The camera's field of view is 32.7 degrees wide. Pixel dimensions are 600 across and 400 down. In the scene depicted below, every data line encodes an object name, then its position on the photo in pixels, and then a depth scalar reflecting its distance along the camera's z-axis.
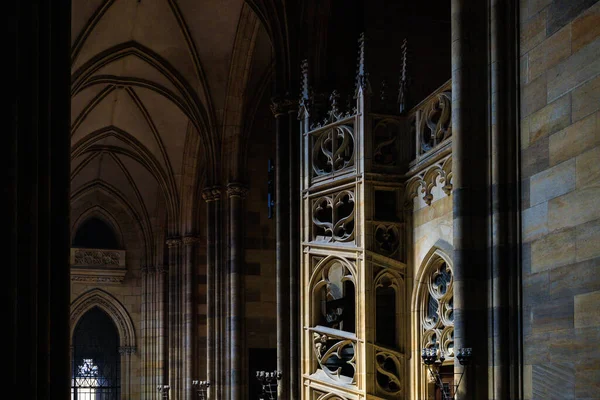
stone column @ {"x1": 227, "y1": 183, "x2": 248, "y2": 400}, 21.09
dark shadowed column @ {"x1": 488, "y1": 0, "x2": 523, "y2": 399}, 9.70
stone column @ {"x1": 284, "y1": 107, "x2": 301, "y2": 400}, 16.27
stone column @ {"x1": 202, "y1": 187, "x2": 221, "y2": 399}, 21.84
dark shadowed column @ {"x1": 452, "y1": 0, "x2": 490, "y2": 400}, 9.99
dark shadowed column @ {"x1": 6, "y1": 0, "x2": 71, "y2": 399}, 6.93
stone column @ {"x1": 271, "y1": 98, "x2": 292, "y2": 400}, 16.59
